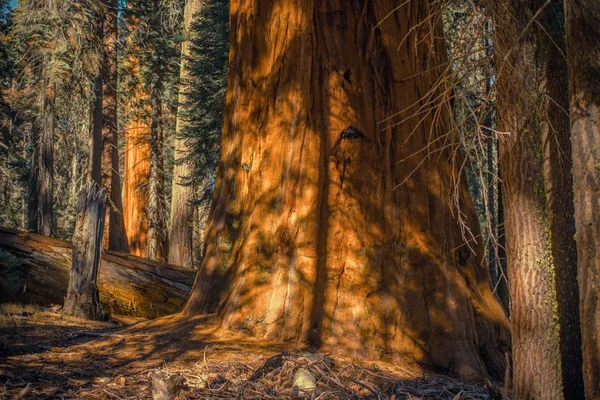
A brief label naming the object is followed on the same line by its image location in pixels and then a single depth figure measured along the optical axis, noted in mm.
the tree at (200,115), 15906
